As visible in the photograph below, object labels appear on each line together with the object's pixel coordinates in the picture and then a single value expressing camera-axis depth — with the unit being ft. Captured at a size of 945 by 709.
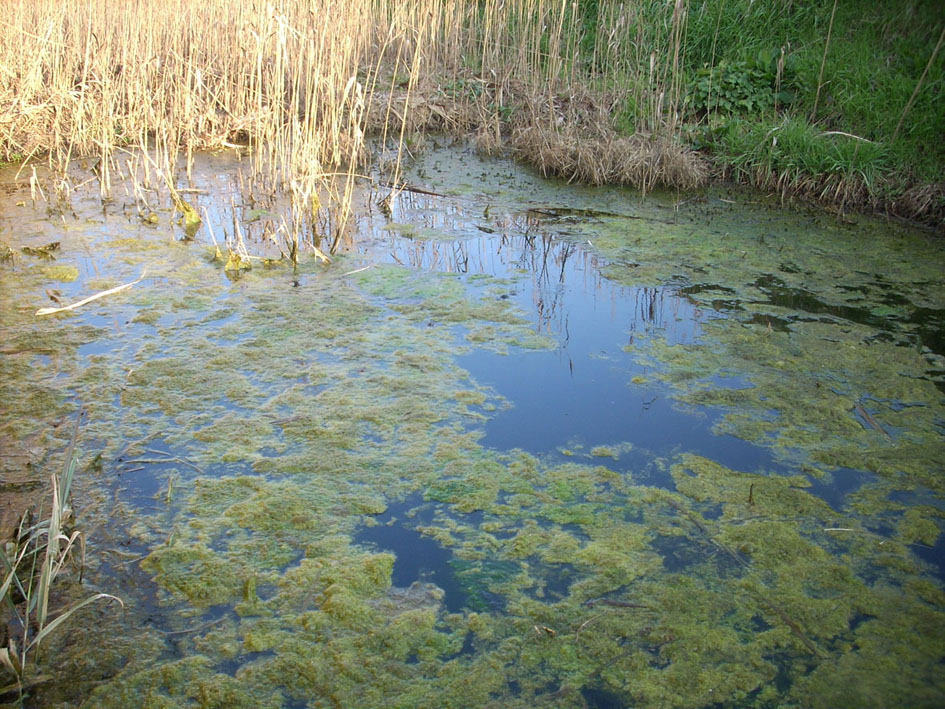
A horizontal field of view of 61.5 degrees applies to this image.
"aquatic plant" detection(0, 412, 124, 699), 4.74
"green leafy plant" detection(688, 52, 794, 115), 17.44
